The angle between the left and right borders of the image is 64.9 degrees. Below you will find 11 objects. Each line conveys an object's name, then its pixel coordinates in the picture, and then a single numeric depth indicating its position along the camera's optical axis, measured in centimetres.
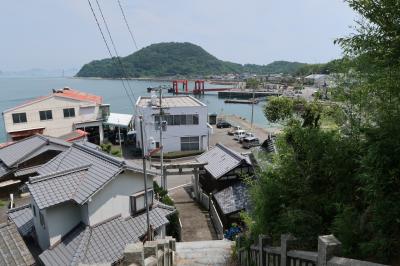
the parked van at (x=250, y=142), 3709
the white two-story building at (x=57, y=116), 3338
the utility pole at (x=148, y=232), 1214
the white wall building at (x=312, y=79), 11415
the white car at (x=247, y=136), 3946
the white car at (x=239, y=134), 4124
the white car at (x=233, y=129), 4469
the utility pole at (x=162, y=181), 2111
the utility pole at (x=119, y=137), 3702
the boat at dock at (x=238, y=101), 10124
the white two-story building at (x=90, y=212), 1128
